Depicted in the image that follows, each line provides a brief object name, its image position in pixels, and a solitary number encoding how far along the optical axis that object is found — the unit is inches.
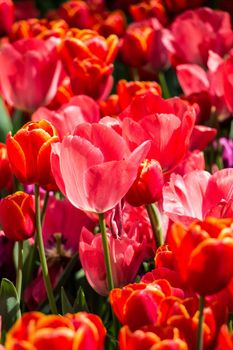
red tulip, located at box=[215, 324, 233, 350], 35.6
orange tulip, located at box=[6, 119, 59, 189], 44.3
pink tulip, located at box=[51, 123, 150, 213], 41.7
